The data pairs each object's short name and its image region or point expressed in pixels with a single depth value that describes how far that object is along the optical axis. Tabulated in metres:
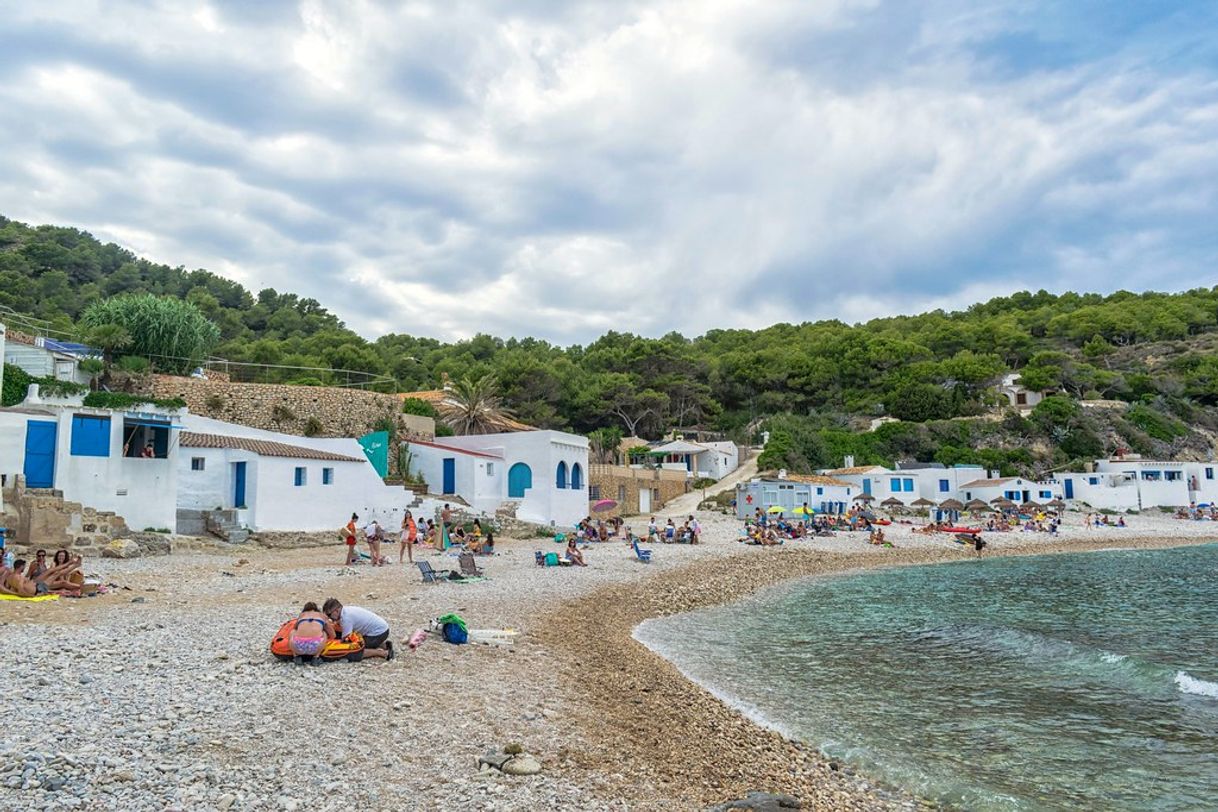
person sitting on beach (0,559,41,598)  12.00
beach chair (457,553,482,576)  18.05
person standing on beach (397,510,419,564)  20.23
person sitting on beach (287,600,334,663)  8.50
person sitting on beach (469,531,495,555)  22.81
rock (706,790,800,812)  5.87
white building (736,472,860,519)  43.88
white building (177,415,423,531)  23.14
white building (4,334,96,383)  25.56
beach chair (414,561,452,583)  16.70
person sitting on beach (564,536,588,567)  22.42
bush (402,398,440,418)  38.96
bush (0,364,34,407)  22.36
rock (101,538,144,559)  18.11
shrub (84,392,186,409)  20.56
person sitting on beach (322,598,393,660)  9.07
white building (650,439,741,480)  55.25
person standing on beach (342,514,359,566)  19.16
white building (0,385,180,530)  19.19
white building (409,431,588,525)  31.12
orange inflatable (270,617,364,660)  8.58
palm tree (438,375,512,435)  41.00
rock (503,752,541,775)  5.98
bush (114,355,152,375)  28.67
